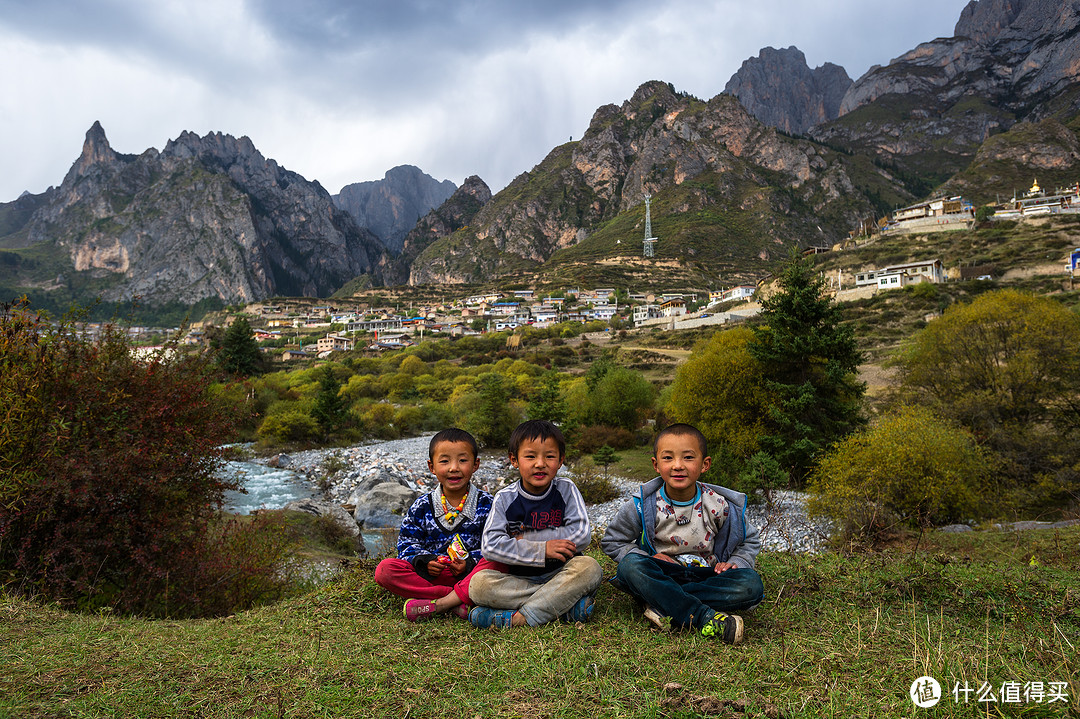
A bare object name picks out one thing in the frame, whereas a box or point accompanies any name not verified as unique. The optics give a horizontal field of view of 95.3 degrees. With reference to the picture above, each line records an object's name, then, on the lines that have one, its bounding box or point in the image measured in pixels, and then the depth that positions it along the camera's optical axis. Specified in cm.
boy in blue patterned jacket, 373
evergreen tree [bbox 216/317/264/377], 3960
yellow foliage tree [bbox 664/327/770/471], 1720
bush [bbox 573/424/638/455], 2603
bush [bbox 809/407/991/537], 1059
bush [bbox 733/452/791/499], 1468
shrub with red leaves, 430
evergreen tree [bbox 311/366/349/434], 2911
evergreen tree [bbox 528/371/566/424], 2633
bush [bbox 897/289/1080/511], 1280
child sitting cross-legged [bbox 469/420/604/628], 326
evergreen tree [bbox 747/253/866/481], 1525
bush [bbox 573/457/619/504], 1842
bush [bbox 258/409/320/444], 2758
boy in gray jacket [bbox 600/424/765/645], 314
